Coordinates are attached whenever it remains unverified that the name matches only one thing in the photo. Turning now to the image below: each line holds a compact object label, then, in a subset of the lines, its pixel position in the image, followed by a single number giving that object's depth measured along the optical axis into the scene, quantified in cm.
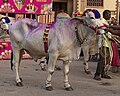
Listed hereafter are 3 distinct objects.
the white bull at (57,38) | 743
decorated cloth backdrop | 1347
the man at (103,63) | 898
